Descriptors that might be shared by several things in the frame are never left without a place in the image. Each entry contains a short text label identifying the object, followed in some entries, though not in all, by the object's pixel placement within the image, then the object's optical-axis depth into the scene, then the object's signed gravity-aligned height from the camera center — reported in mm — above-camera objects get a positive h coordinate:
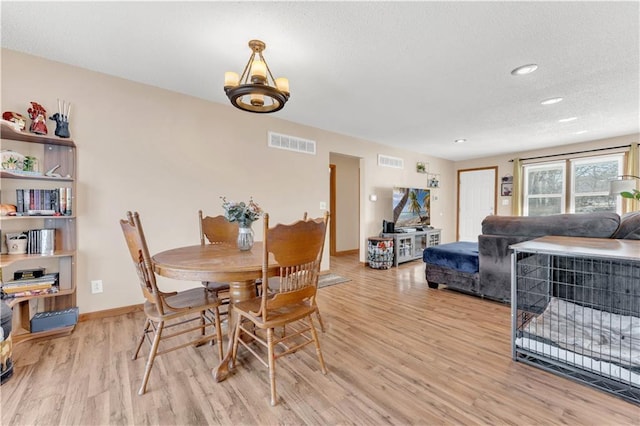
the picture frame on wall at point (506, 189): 6195 +530
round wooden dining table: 1479 -333
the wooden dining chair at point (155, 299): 1537 -630
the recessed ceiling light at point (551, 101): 3175 +1354
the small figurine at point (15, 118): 2072 +708
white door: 6570 +306
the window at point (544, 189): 5562 +500
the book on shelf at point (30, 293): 2027 -679
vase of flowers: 1953 -58
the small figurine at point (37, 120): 2176 +739
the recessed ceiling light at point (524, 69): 2419 +1333
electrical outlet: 2531 -754
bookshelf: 2111 -109
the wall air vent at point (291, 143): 3737 +993
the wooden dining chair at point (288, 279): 1468 -433
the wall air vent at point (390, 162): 5324 +1024
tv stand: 4930 -652
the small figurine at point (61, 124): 2291 +736
